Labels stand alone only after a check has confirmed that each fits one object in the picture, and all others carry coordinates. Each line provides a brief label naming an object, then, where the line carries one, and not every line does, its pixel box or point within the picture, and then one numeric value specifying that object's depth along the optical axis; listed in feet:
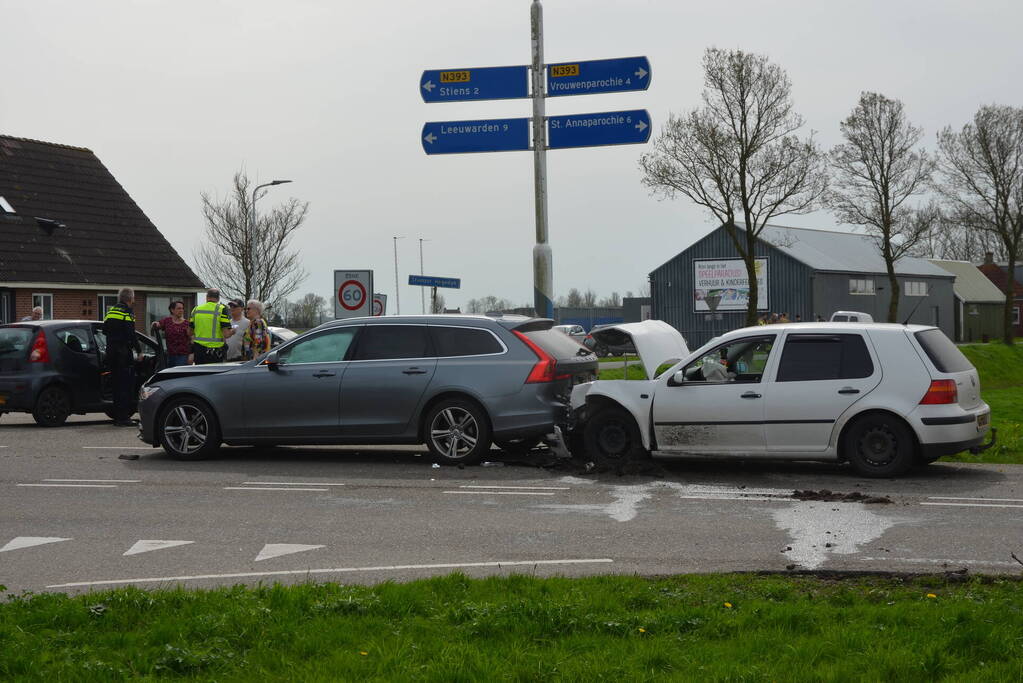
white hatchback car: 37.01
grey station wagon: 41.96
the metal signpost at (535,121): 58.03
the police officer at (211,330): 60.70
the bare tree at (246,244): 155.53
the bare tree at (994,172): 196.54
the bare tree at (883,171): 192.95
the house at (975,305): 277.23
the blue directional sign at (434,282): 87.15
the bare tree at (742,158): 165.48
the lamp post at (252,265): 130.11
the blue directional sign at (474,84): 58.49
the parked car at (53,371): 58.59
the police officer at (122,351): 58.34
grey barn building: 215.72
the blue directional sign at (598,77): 56.29
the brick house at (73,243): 116.16
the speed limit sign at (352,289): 72.74
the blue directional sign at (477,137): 58.85
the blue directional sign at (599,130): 56.75
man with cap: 60.86
